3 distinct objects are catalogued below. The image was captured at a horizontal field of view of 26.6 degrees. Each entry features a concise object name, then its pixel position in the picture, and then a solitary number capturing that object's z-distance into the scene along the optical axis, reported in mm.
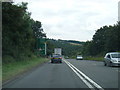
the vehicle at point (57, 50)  65312
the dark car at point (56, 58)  42662
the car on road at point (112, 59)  27366
